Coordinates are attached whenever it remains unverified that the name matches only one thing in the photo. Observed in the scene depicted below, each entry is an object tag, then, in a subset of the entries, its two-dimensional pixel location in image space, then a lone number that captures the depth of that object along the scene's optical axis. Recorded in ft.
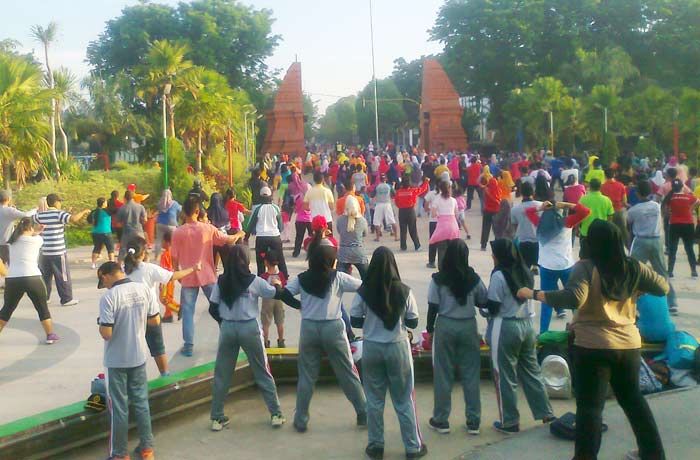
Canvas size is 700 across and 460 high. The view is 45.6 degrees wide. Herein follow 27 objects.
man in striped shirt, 34.88
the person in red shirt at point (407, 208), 50.57
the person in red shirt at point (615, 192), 41.45
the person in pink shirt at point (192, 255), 28.17
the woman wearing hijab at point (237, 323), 20.79
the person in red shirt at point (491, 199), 47.50
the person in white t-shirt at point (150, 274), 23.65
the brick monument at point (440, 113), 168.04
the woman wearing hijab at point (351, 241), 33.58
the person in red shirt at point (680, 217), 38.88
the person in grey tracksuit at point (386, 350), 18.79
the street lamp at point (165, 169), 62.73
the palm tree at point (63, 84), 99.71
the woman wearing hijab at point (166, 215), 41.96
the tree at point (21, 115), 62.08
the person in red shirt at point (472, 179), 74.18
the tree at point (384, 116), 289.12
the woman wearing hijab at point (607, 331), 15.84
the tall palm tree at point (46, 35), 126.06
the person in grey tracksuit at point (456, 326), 19.77
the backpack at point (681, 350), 23.03
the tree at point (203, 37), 183.62
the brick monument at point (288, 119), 167.53
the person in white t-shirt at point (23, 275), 29.01
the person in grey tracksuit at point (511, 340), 19.94
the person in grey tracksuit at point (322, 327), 20.34
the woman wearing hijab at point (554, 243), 29.17
